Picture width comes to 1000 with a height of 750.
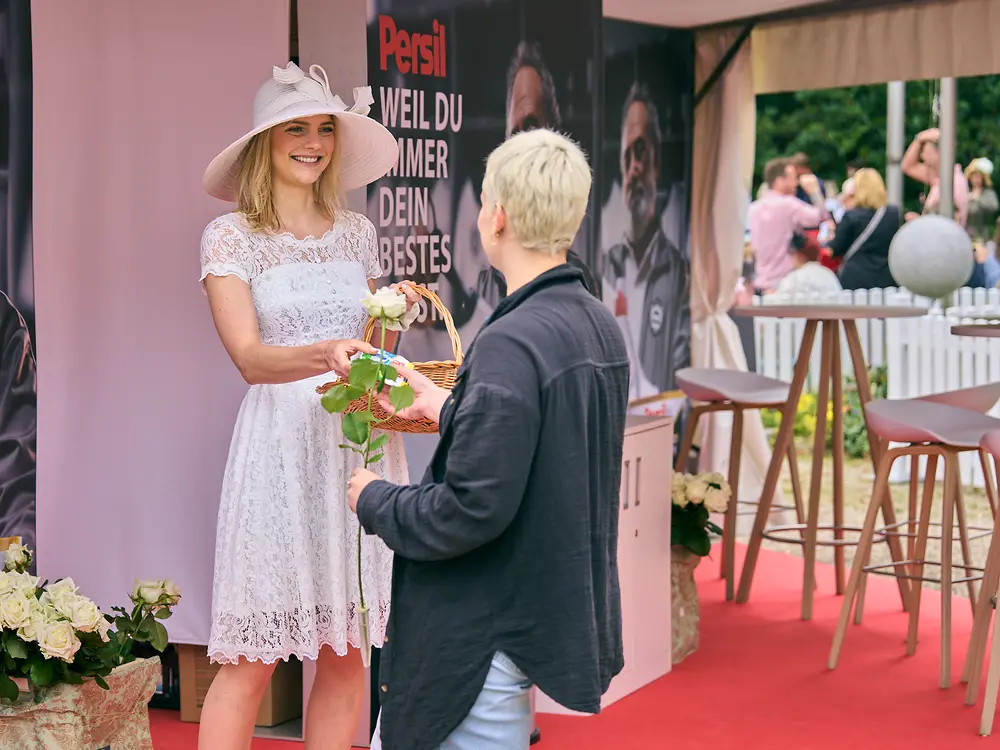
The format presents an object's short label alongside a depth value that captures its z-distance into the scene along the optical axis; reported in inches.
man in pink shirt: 458.6
